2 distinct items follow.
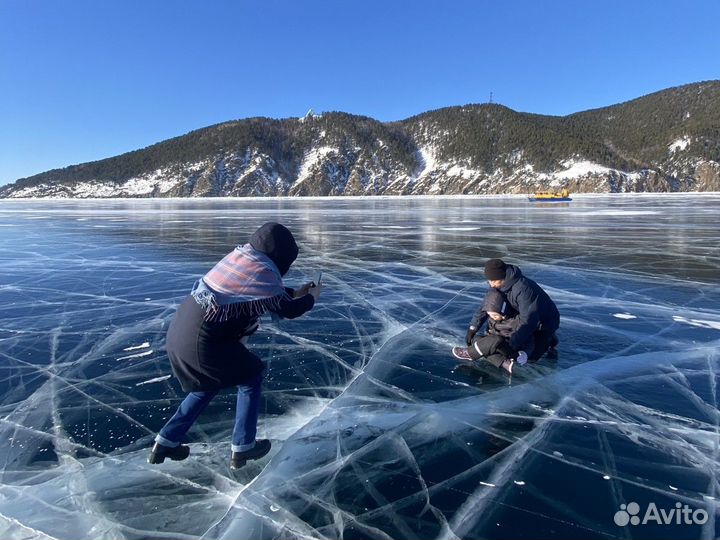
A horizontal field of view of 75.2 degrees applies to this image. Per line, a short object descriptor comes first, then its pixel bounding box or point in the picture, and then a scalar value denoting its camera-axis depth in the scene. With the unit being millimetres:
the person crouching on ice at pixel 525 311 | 4035
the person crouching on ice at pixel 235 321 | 2447
